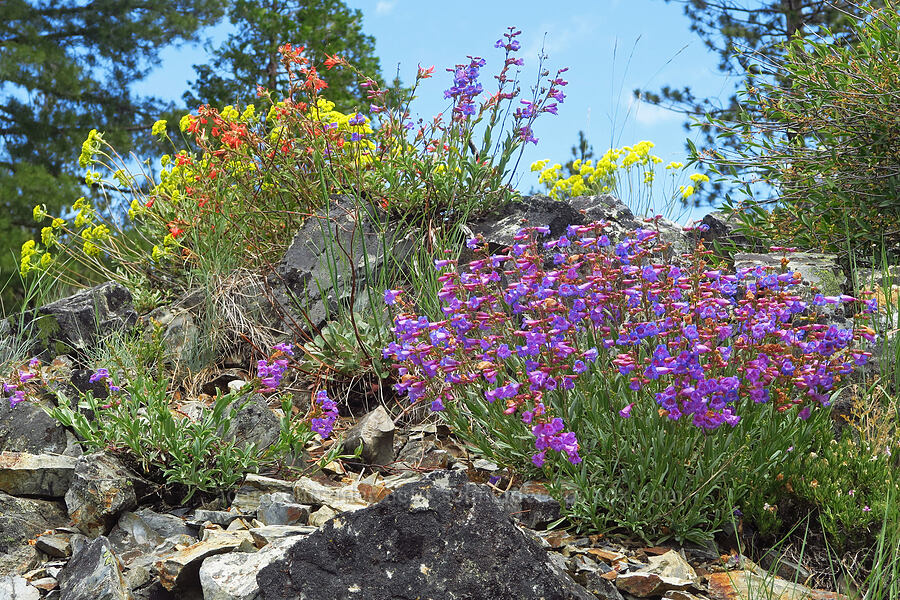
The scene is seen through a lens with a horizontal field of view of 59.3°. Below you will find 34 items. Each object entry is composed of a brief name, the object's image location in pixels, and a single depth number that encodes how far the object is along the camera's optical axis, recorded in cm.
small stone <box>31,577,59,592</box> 325
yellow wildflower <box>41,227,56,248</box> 639
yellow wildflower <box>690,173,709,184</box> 781
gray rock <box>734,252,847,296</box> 471
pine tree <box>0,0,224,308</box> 1517
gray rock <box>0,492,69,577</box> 353
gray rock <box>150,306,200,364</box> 562
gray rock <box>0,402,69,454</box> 437
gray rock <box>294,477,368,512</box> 343
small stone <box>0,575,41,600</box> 317
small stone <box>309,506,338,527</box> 324
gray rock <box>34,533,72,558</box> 356
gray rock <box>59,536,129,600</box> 287
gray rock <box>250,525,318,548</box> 305
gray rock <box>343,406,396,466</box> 417
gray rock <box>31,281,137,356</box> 611
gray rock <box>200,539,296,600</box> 263
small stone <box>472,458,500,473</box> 386
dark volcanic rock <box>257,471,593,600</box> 248
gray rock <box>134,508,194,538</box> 355
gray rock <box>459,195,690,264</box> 561
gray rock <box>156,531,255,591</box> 291
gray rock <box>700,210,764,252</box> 609
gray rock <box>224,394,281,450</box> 402
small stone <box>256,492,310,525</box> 330
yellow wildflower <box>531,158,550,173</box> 833
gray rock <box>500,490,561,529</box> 321
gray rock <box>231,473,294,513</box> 370
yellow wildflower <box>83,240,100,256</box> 678
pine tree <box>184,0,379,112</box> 1678
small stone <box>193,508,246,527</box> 343
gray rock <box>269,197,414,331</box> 541
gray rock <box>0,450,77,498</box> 384
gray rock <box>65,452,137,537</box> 358
